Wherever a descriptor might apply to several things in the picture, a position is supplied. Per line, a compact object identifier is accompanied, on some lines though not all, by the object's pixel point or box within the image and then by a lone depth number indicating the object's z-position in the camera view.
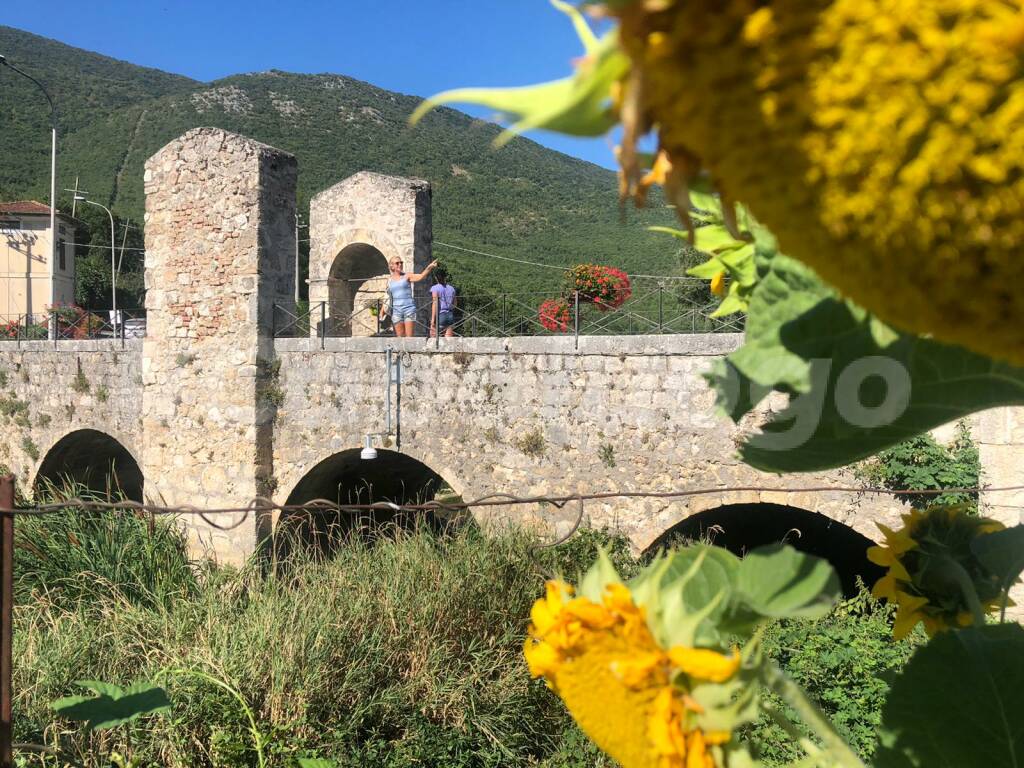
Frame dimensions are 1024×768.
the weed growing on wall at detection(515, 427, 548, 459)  8.86
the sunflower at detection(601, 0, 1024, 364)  0.34
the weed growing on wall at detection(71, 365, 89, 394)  12.19
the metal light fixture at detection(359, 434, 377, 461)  9.57
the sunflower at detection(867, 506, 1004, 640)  0.86
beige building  30.94
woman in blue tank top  10.29
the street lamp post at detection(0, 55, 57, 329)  22.16
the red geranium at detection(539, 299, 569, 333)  9.82
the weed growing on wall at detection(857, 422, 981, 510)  6.74
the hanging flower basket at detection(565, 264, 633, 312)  10.56
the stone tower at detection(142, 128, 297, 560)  9.66
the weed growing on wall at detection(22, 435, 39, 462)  13.25
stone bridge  8.17
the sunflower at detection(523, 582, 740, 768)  0.52
